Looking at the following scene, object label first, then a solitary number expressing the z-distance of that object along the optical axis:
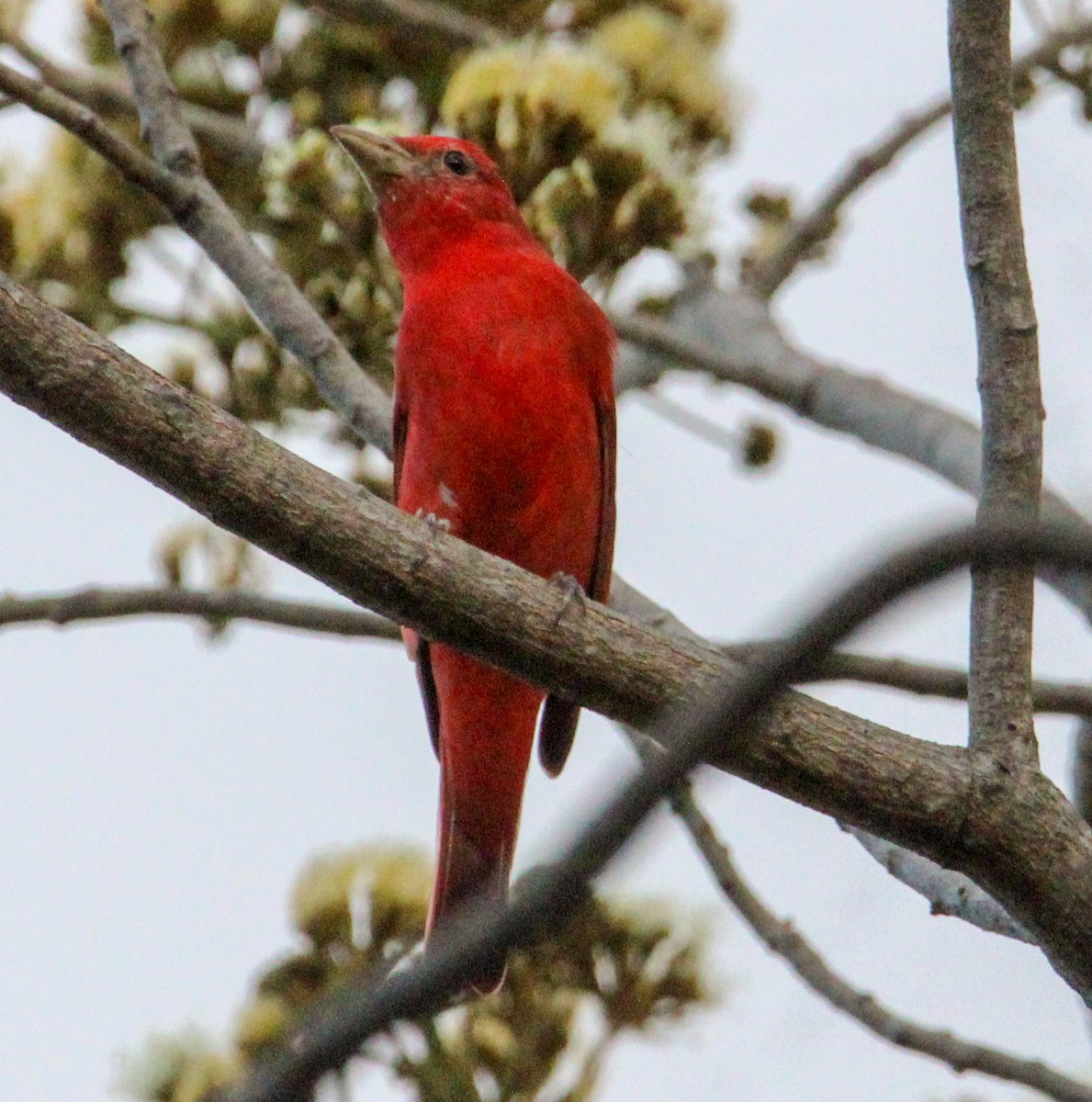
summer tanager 8.18
